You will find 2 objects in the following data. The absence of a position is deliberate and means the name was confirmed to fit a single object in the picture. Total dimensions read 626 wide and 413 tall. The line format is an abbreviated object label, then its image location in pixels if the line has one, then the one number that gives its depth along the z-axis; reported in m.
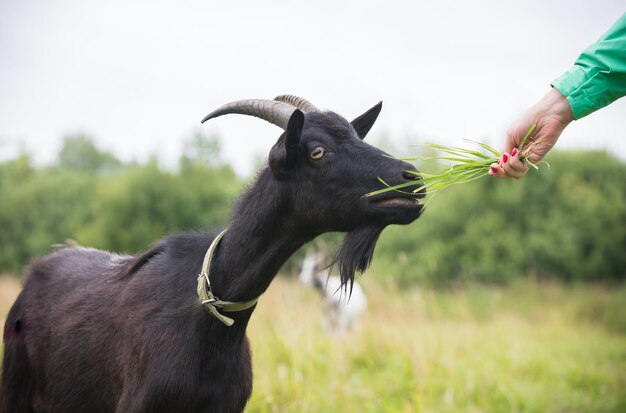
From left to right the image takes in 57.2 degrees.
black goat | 2.84
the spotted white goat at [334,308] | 11.02
